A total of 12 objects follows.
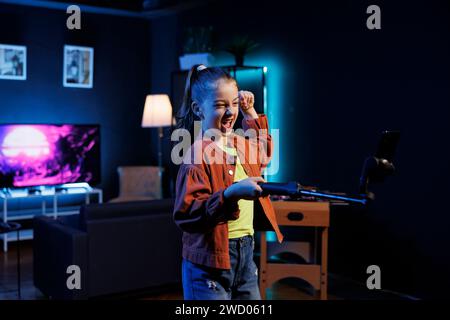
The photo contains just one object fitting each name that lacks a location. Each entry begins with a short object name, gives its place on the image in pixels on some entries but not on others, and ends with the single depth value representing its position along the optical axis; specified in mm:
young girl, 1594
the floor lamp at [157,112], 6445
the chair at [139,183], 6621
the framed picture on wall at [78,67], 6652
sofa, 3697
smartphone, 1331
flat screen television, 6008
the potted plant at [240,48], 5438
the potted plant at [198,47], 6039
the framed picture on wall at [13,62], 6195
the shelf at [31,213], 6038
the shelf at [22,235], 5941
